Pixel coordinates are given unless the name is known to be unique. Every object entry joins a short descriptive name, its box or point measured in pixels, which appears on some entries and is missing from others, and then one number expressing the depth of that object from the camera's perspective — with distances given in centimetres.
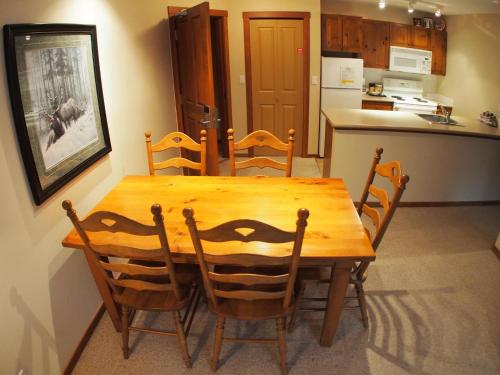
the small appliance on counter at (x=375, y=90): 553
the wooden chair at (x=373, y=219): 182
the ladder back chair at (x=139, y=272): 147
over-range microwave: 531
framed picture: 153
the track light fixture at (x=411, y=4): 389
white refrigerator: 467
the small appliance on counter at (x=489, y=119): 359
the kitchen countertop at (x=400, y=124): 333
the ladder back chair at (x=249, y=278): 140
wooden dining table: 162
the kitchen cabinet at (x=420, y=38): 534
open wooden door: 309
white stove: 551
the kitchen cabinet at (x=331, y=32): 474
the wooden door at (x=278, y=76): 458
